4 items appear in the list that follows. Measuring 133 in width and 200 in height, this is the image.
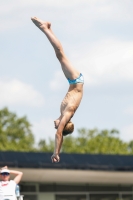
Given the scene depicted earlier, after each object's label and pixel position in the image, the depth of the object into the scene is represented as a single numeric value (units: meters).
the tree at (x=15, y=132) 94.22
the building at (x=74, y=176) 37.09
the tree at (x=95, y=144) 97.00
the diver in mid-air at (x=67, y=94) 15.46
